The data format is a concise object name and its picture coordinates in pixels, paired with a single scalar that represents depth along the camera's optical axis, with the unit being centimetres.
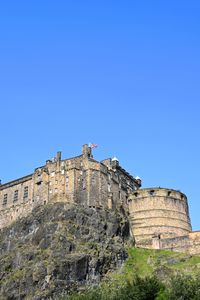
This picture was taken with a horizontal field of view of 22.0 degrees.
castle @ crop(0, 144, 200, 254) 8550
